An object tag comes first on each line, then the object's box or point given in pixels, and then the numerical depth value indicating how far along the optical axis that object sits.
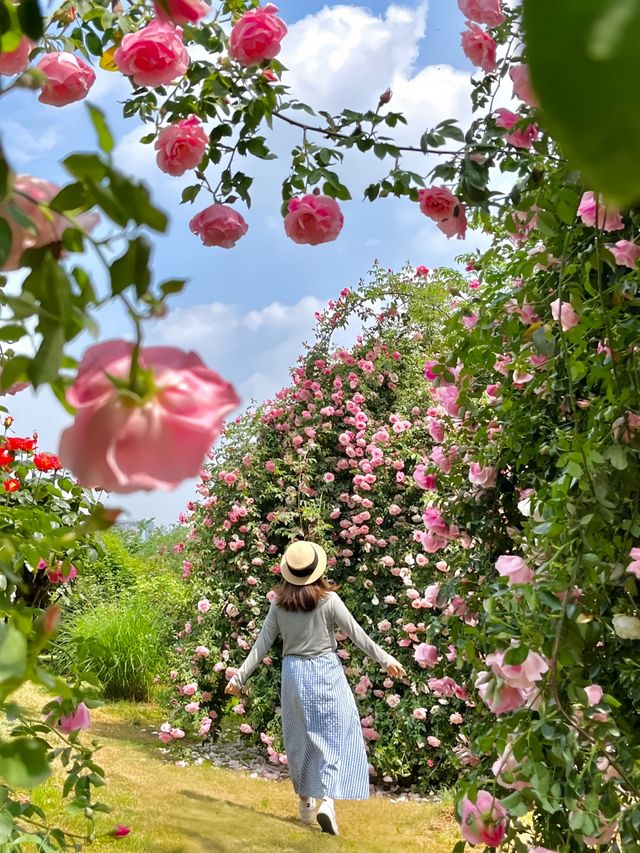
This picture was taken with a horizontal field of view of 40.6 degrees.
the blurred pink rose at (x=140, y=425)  0.39
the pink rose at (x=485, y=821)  1.39
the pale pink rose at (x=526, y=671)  1.34
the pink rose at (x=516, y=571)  1.58
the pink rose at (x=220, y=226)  1.51
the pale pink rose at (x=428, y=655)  2.76
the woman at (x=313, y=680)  4.65
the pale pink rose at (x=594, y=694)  1.52
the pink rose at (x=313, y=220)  1.43
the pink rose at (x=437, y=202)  1.56
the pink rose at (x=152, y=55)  1.23
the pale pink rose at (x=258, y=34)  1.39
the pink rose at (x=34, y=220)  0.52
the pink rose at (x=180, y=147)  1.47
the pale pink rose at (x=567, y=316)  1.81
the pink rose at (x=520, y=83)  1.61
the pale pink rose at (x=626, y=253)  1.93
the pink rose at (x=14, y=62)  0.91
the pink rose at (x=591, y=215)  1.71
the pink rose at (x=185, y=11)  0.66
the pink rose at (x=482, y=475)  2.68
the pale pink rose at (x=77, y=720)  1.56
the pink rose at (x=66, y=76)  1.29
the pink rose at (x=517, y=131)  1.59
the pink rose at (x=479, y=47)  1.78
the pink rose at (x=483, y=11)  1.68
